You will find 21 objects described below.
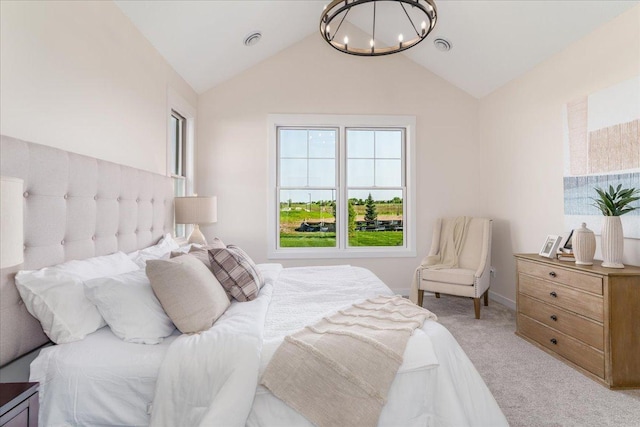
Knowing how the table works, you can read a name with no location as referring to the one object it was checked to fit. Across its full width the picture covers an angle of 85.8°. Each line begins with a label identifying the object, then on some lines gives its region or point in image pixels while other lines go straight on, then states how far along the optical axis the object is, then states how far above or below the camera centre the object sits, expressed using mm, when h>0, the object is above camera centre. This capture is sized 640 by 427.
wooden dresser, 2182 -717
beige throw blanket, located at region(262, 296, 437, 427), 1275 -608
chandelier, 2389 +2185
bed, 1305 -624
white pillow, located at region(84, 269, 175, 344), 1487 -423
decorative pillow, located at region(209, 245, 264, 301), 1984 -351
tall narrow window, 3729 +680
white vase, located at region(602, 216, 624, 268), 2350 -180
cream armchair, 3574 -544
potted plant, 2352 -64
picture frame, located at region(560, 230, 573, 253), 2871 -255
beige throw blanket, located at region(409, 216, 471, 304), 3902 -403
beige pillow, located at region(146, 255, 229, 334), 1546 -372
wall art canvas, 2490 +517
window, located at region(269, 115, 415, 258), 4434 +354
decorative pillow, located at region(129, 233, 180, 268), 2207 -259
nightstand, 1001 -578
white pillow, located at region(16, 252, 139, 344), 1414 -371
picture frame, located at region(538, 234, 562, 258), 2854 -268
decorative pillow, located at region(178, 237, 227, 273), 2078 -248
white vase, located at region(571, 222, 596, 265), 2527 -232
